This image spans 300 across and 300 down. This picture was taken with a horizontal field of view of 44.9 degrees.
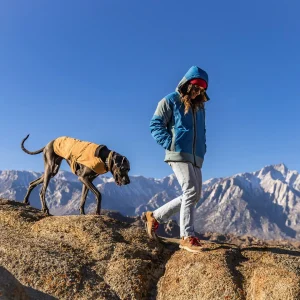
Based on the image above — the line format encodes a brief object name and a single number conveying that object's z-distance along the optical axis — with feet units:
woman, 26.32
